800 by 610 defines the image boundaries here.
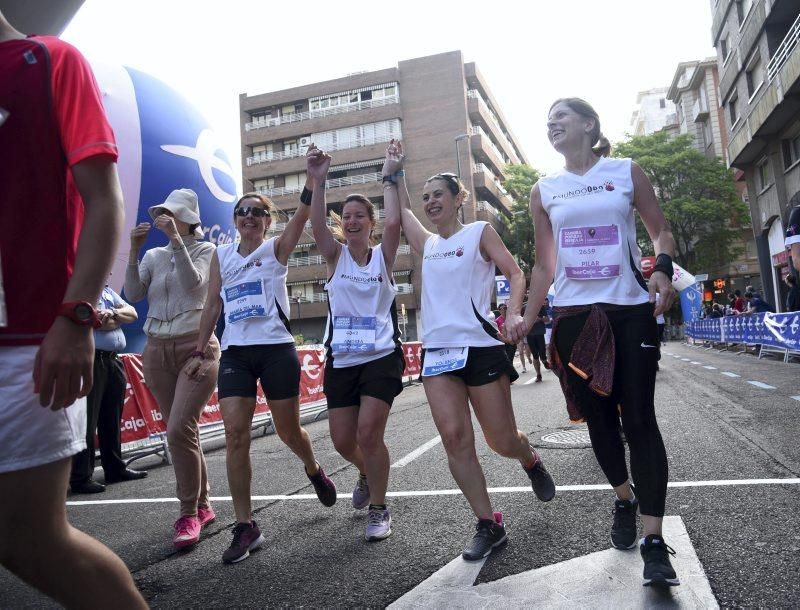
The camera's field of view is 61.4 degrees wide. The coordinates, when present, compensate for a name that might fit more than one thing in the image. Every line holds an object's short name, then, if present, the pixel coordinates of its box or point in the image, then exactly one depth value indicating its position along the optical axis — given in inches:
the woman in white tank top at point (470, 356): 136.3
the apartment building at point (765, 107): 873.5
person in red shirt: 60.3
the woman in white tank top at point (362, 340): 154.3
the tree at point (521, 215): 2159.2
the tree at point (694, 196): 1755.7
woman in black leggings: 116.3
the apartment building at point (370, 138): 2090.3
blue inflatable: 370.9
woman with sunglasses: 150.2
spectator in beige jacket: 162.9
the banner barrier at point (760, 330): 545.3
